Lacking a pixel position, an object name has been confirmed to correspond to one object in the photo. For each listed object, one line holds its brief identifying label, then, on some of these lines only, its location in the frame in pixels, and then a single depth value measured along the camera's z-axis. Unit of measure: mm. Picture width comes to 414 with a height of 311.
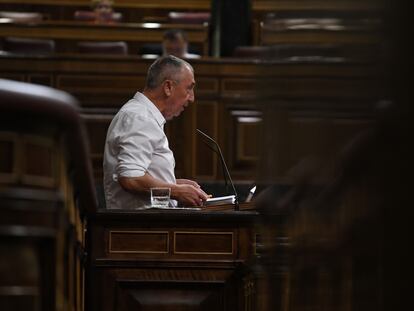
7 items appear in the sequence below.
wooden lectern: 10250
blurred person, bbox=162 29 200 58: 19967
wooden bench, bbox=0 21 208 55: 22875
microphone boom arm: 10984
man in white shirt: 11156
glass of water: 10719
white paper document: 11273
